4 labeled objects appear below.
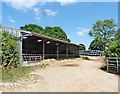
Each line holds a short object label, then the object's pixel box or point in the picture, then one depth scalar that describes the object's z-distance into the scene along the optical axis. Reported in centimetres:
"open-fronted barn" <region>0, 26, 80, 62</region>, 755
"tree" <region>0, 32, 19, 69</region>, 614
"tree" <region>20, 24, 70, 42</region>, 2368
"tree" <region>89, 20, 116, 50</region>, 1839
